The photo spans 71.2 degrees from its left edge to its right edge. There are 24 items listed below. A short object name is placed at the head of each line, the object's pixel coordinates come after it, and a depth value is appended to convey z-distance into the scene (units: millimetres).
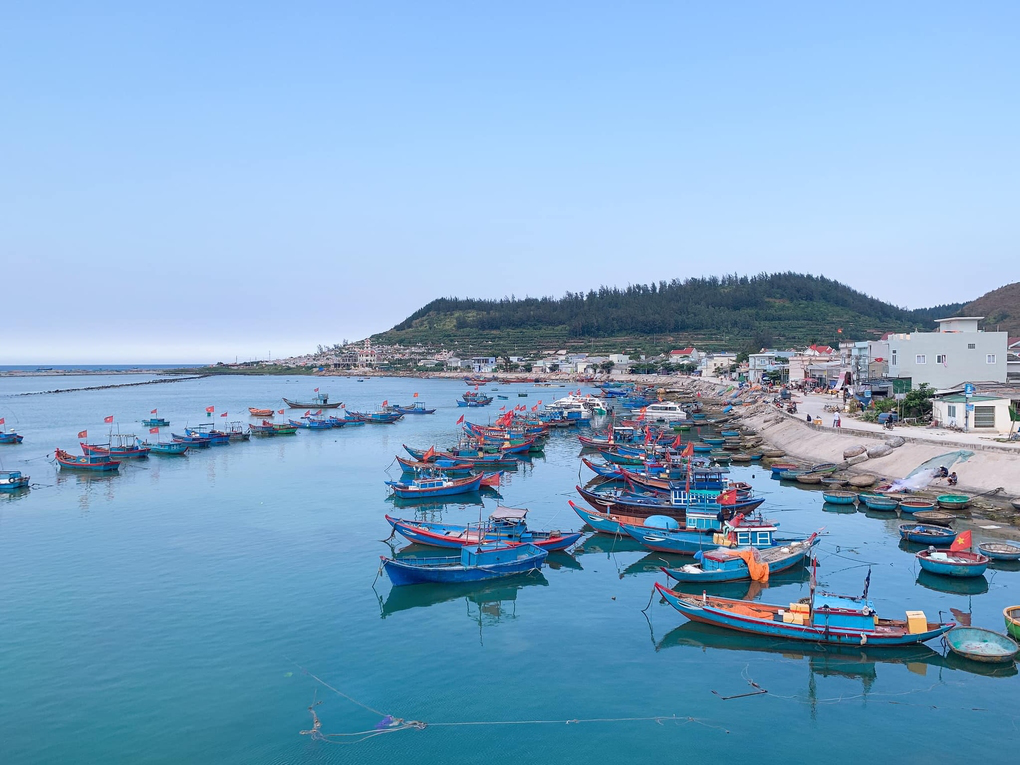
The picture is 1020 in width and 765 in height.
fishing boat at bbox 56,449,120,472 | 54344
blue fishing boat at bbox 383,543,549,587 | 26109
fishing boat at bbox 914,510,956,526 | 31875
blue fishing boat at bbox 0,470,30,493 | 46219
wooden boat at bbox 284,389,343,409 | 102644
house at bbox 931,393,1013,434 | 43781
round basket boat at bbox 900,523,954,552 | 29203
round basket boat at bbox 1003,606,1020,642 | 20062
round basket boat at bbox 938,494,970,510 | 33625
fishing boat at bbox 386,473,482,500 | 42562
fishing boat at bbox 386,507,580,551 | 30172
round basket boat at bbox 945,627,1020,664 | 19219
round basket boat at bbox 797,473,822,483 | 42938
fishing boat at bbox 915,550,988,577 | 25484
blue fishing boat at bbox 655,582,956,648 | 20219
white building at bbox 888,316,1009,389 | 56250
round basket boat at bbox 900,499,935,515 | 34281
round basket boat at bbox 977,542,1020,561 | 26906
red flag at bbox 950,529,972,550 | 26375
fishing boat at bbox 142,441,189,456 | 63219
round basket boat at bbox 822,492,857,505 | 38062
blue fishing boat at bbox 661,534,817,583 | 26266
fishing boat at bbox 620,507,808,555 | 28984
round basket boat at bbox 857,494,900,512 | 35681
